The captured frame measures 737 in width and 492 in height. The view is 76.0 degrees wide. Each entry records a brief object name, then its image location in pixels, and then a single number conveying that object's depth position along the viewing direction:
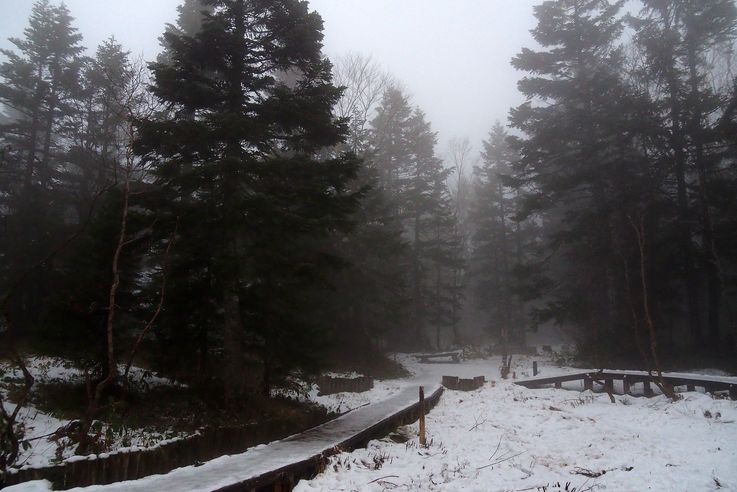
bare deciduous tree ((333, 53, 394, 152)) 32.56
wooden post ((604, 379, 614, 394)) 19.80
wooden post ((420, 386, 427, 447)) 11.38
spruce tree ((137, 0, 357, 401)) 12.15
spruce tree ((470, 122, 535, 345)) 43.59
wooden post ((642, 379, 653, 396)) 19.42
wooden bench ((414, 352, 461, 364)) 34.12
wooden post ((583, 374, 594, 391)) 21.25
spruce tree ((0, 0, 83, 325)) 20.78
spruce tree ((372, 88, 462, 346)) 38.53
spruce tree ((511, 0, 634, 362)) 25.70
